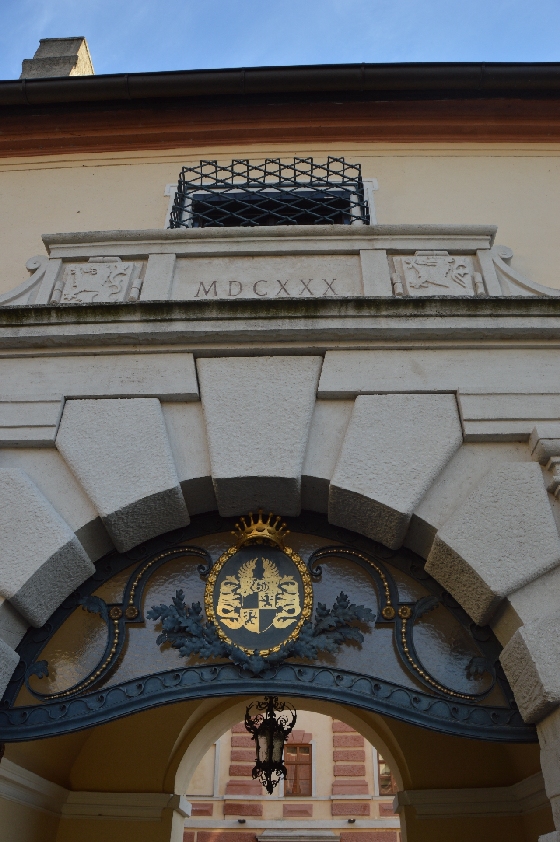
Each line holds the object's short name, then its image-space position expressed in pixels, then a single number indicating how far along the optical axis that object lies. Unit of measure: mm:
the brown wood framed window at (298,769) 13139
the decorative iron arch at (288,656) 3246
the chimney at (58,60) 6625
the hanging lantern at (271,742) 5117
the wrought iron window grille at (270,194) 4984
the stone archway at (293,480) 3246
